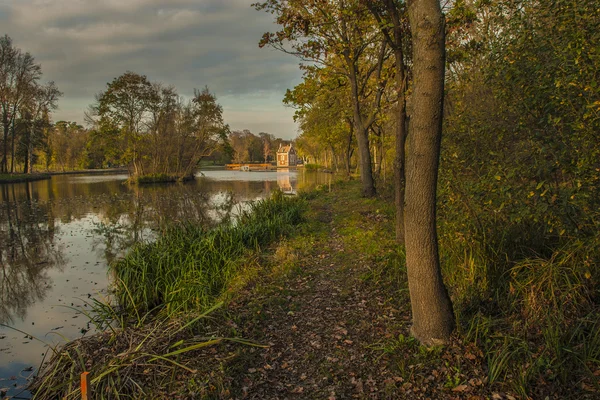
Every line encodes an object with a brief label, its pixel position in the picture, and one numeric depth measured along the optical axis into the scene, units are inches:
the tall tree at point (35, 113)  1642.5
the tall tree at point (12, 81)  1472.7
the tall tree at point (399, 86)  277.7
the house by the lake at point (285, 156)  4239.7
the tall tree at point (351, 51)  350.0
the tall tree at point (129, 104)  1535.4
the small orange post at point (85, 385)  92.7
